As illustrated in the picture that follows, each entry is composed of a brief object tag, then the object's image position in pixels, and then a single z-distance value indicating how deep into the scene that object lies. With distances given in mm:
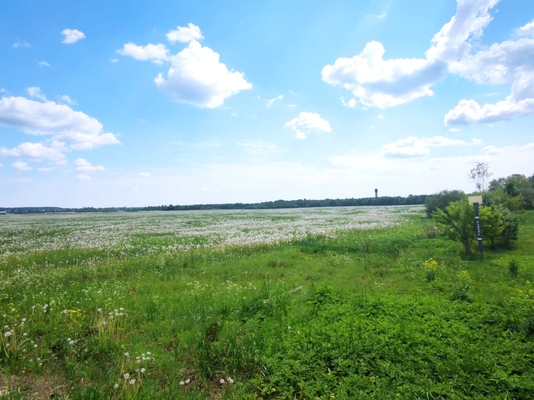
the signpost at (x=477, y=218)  13967
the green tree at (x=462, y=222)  14867
